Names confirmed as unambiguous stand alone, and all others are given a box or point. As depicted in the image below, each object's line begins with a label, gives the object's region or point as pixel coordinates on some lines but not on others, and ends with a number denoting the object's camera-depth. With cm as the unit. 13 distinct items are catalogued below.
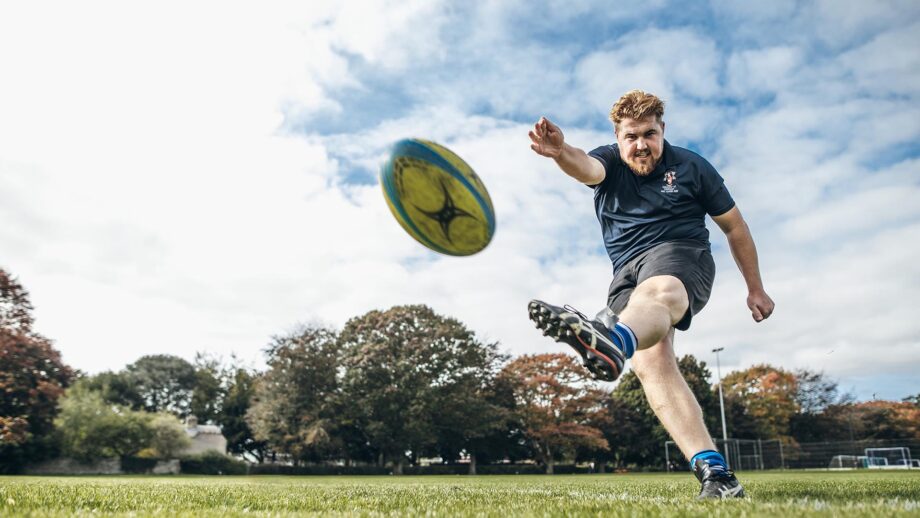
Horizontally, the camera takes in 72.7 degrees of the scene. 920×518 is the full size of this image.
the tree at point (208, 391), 5828
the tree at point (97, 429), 3947
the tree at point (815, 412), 5753
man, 348
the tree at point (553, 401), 4466
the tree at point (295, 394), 3941
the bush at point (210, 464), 4212
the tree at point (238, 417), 5472
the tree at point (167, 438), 4278
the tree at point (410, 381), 3862
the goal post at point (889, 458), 4069
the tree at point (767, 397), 5516
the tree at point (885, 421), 6104
